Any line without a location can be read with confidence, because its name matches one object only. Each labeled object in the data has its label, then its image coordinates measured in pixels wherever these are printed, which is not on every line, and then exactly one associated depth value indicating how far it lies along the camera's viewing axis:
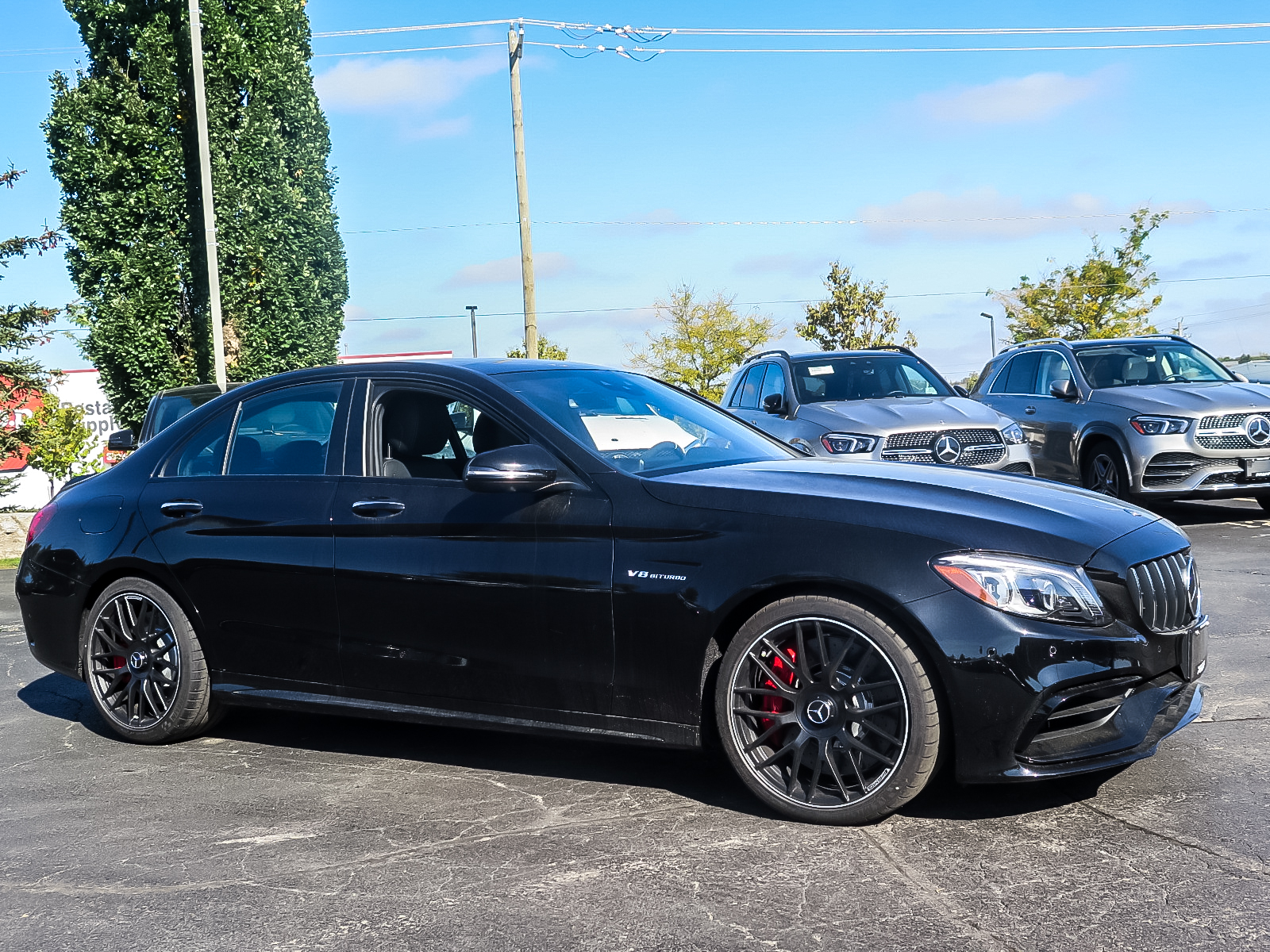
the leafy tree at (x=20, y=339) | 18.56
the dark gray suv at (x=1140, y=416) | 11.90
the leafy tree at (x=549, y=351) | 64.72
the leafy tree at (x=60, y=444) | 21.20
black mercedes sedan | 3.92
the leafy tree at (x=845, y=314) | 54.84
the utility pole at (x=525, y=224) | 25.28
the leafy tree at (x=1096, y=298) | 41.88
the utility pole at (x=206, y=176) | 21.52
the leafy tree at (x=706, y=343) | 56.03
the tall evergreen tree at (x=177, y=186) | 23.67
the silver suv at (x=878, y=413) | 10.91
